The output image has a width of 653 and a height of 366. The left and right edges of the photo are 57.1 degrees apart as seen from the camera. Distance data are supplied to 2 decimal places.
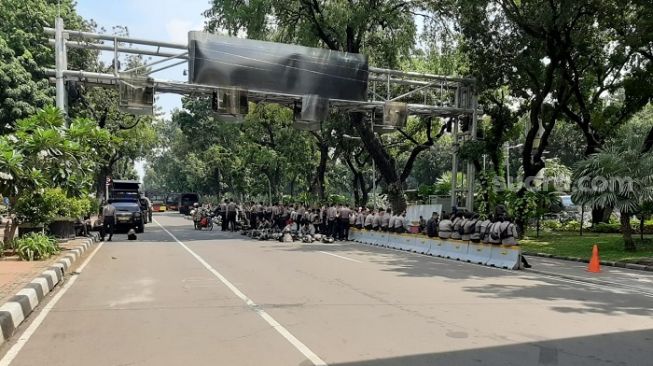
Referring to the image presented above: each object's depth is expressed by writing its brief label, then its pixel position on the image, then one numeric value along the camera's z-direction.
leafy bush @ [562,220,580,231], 31.35
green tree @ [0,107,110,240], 14.41
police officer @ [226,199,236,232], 33.17
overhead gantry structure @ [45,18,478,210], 22.25
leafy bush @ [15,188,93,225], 16.92
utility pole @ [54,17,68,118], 21.86
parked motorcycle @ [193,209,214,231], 35.34
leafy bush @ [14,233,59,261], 14.52
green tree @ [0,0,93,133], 29.64
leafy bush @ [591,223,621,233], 28.12
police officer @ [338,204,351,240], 27.30
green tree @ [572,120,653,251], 18.78
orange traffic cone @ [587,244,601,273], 15.57
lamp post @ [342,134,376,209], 35.45
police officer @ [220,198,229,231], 33.59
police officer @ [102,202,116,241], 24.05
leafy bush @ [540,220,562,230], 32.71
